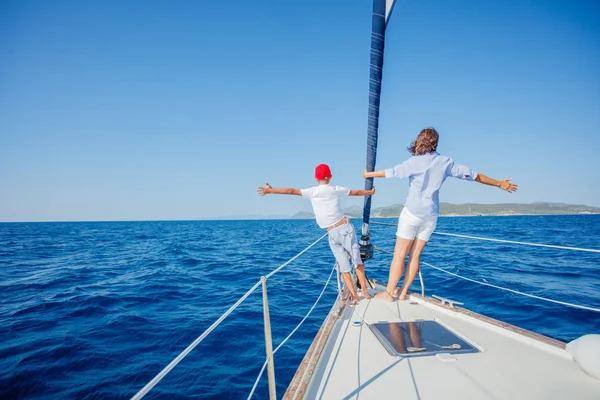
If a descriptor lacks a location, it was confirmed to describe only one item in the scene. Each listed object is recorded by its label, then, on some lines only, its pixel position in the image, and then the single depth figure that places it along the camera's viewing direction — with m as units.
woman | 2.95
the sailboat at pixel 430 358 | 1.87
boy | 3.43
